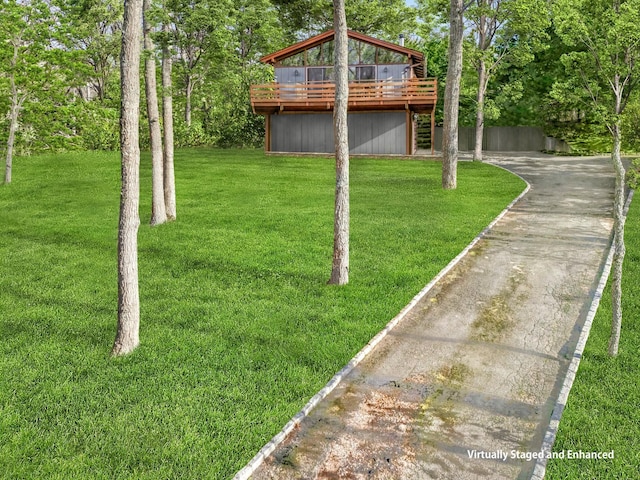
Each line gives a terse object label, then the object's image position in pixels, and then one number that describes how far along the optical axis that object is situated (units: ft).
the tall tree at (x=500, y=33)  99.81
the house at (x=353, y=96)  123.54
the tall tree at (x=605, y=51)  35.50
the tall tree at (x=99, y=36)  148.36
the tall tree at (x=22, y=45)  90.66
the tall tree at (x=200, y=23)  62.39
